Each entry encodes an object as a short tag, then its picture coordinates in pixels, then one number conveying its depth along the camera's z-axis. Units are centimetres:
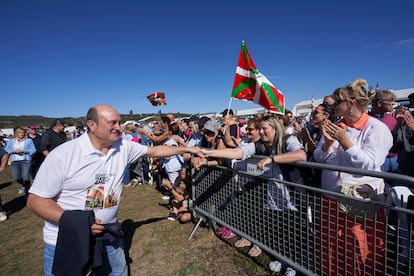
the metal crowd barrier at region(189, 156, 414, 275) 201
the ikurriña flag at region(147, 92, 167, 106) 1264
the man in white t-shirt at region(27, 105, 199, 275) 205
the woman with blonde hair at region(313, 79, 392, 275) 215
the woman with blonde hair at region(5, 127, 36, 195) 739
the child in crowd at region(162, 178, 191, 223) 500
